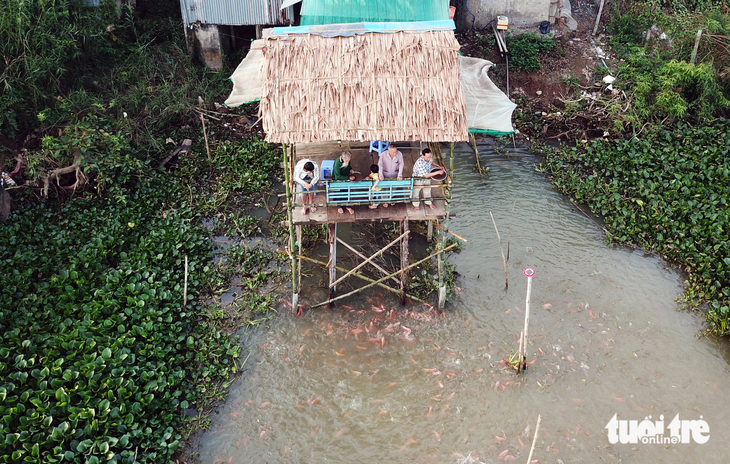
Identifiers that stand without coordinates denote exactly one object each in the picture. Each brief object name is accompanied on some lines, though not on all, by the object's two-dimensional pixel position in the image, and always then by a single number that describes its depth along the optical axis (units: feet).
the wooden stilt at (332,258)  34.14
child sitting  30.75
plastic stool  34.73
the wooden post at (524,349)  29.58
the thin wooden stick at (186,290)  33.78
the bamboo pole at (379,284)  34.12
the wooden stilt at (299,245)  35.07
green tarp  40.88
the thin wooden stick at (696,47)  47.06
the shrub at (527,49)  52.95
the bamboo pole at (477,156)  47.69
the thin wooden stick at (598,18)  54.60
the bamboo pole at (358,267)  33.27
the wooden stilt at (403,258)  33.42
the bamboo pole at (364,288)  33.65
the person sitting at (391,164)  31.65
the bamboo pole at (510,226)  40.88
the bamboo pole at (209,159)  44.10
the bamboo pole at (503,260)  37.01
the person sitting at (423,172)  31.63
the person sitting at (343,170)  31.53
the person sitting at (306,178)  31.09
